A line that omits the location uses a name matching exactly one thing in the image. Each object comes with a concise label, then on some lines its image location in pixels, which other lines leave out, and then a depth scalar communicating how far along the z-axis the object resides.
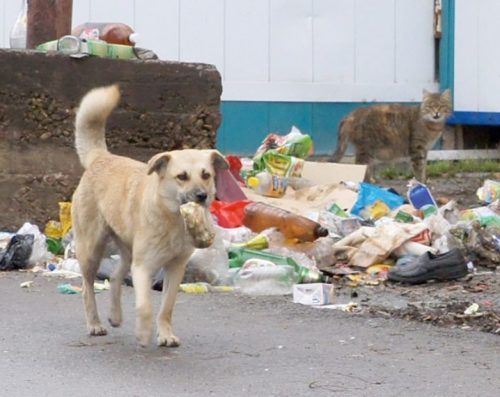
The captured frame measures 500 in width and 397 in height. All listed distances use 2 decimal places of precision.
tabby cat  25.22
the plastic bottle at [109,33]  19.45
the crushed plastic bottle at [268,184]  19.53
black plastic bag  16.13
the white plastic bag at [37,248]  16.37
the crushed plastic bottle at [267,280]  14.66
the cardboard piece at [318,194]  19.01
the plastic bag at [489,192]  20.24
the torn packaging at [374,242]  16.06
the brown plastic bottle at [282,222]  16.52
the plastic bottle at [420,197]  18.80
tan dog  10.97
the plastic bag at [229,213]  17.47
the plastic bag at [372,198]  18.72
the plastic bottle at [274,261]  14.99
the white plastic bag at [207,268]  15.12
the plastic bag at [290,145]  20.96
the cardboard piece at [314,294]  13.88
